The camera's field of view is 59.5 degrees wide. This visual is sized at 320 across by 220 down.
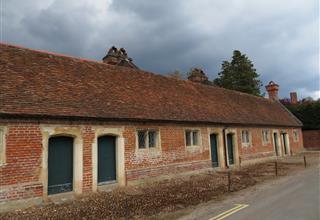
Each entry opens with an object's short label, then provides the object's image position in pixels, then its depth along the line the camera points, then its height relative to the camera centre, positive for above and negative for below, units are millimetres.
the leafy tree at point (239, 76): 47625 +11476
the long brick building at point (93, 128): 9352 +868
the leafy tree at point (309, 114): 38281 +3673
